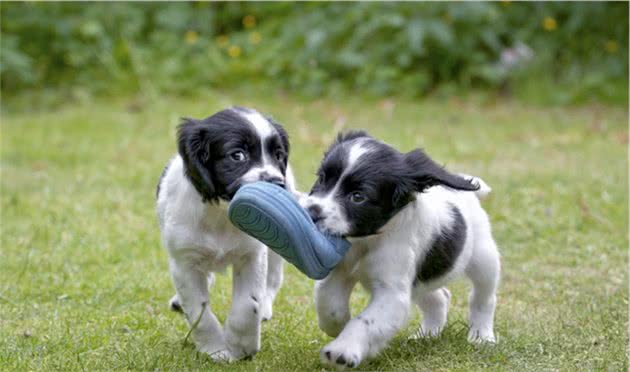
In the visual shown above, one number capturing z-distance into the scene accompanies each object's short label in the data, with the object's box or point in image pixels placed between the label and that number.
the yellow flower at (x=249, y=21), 14.74
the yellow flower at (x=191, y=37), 14.29
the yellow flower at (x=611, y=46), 13.47
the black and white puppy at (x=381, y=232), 4.30
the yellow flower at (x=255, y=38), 14.30
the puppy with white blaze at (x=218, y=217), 4.44
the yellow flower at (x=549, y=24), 13.49
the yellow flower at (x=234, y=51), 14.30
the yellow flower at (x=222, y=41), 14.48
